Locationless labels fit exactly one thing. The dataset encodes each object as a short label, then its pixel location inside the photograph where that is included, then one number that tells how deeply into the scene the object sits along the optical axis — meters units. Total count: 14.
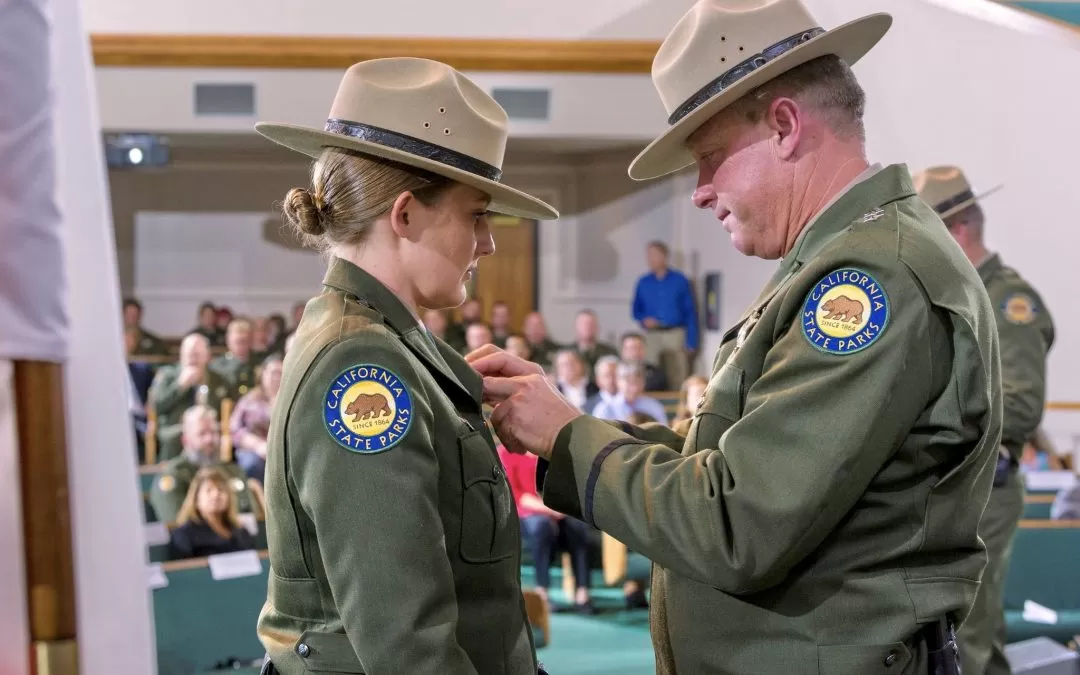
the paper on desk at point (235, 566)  3.57
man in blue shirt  9.63
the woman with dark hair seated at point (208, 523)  4.29
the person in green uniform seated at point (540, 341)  8.55
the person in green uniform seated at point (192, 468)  4.81
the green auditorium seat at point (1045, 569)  4.23
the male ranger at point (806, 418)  1.17
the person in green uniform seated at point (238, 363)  6.87
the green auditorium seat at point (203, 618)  3.58
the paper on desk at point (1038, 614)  4.09
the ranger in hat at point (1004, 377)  2.99
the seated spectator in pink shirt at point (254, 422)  5.90
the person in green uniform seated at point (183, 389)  6.20
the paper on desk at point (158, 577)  3.51
